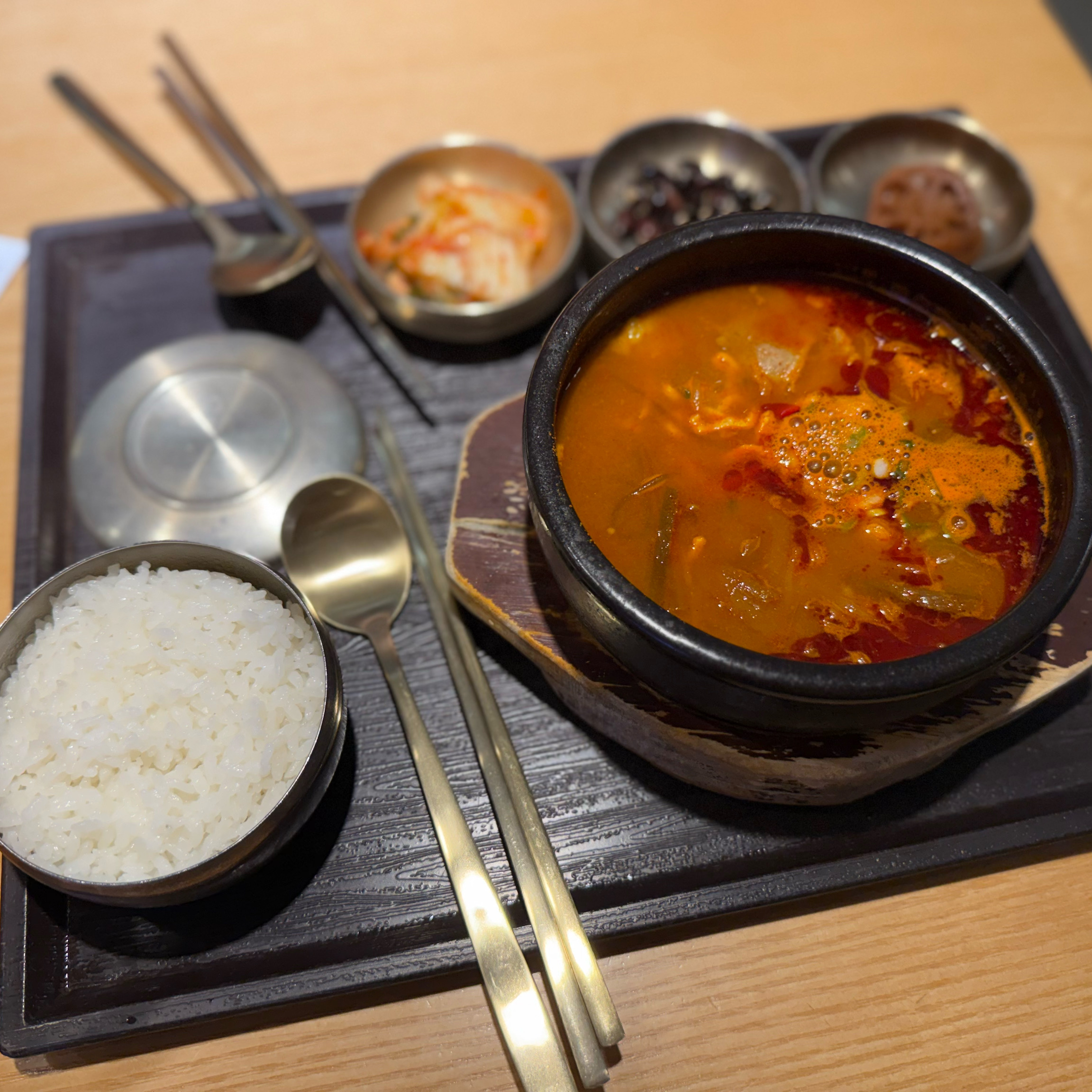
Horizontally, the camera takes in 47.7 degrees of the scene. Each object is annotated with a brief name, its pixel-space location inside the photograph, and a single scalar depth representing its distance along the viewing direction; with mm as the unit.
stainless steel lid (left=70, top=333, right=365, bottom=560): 444
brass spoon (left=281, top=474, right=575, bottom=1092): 366
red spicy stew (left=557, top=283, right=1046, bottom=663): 357
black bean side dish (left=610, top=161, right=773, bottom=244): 515
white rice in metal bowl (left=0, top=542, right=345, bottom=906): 350
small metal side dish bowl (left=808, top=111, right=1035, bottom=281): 522
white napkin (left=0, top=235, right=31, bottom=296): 520
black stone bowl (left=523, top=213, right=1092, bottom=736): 327
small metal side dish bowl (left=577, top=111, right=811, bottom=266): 523
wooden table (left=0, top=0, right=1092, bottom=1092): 382
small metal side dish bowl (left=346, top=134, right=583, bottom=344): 477
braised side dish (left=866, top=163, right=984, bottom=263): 505
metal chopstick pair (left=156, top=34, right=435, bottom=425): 485
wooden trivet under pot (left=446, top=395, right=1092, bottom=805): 366
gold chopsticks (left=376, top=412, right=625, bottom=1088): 356
